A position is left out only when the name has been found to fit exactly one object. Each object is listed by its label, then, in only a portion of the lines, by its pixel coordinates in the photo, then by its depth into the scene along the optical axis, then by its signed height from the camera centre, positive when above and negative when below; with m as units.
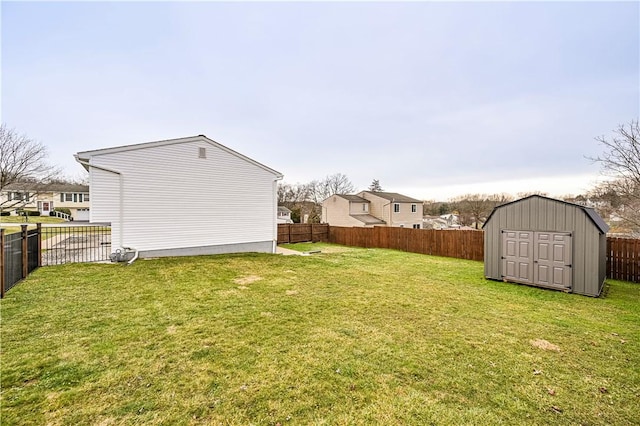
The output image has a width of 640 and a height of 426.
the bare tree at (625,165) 10.60 +2.04
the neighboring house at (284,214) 38.06 -0.32
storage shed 7.05 -0.88
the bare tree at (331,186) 51.28 +5.00
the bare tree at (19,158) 17.50 +3.49
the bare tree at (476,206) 37.34 +1.04
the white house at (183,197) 9.70 +0.57
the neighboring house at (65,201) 34.31 +1.20
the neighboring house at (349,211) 29.27 +0.14
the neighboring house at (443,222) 40.34 -1.38
